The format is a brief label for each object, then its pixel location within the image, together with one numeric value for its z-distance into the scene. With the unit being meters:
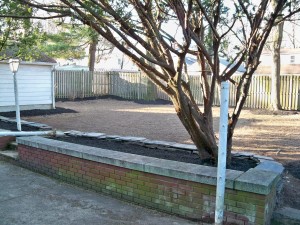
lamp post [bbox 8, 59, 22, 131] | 7.59
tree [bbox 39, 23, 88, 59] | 18.72
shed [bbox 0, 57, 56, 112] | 13.83
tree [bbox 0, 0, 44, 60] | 10.52
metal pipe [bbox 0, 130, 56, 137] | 6.31
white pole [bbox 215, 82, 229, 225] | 2.82
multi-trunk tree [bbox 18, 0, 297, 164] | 3.86
